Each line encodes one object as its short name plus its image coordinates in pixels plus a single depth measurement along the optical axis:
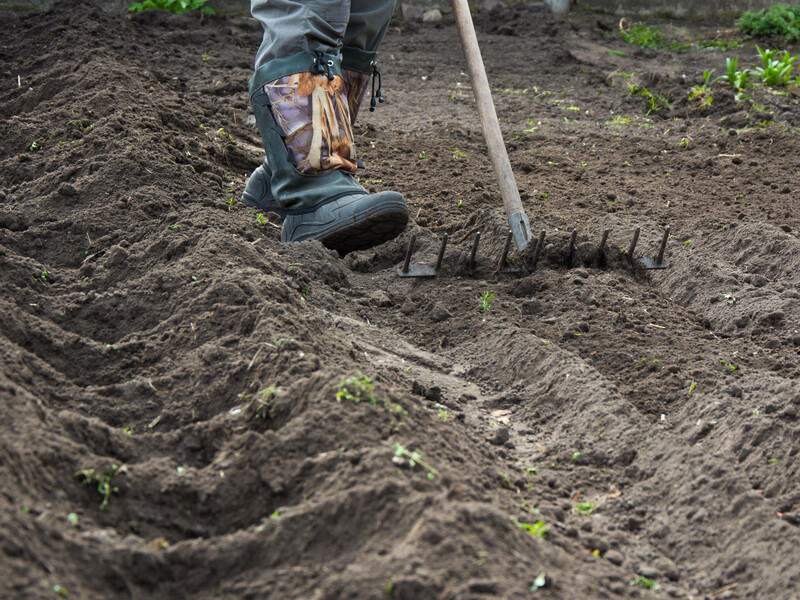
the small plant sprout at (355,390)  2.94
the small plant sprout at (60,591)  2.36
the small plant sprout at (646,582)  2.88
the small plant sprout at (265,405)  2.96
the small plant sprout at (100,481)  2.86
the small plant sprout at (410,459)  2.87
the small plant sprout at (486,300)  3.39
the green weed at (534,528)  2.90
